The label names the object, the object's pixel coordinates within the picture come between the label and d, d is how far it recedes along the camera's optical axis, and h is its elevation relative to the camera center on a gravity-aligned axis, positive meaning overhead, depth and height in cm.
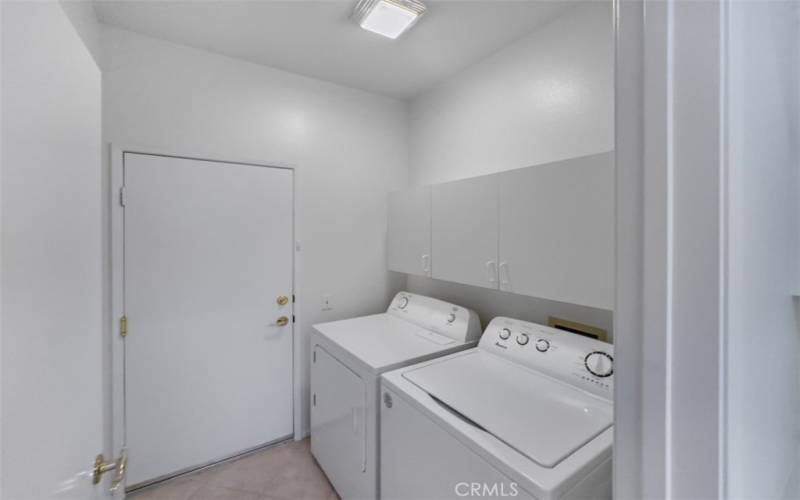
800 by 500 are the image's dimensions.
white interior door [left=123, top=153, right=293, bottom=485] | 194 -40
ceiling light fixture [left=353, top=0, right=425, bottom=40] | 168 +128
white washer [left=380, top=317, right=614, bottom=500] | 101 -64
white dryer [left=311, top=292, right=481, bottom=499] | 164 -66
